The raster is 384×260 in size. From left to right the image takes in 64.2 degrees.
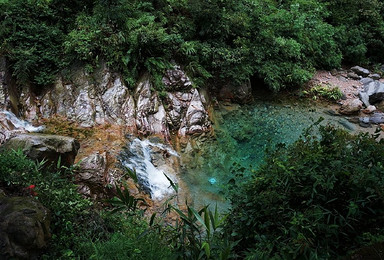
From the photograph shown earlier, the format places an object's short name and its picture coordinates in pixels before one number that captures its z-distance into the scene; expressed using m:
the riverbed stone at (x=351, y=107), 11.09
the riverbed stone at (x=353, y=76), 13.66
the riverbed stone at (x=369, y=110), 11.31
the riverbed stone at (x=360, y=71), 13.98
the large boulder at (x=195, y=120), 8.90
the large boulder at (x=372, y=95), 12.00
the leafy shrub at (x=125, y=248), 3.32
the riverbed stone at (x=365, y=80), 13.18
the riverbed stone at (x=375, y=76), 13.76
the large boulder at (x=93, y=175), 5.74
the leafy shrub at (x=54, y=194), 3.66
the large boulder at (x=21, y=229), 3.01
